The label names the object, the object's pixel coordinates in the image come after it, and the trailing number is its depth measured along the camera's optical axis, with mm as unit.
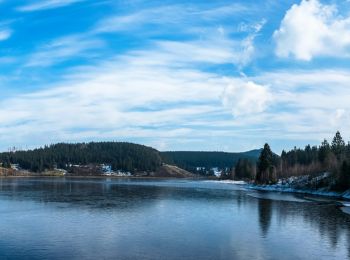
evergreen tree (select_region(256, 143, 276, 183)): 163525
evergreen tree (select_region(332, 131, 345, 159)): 180075
